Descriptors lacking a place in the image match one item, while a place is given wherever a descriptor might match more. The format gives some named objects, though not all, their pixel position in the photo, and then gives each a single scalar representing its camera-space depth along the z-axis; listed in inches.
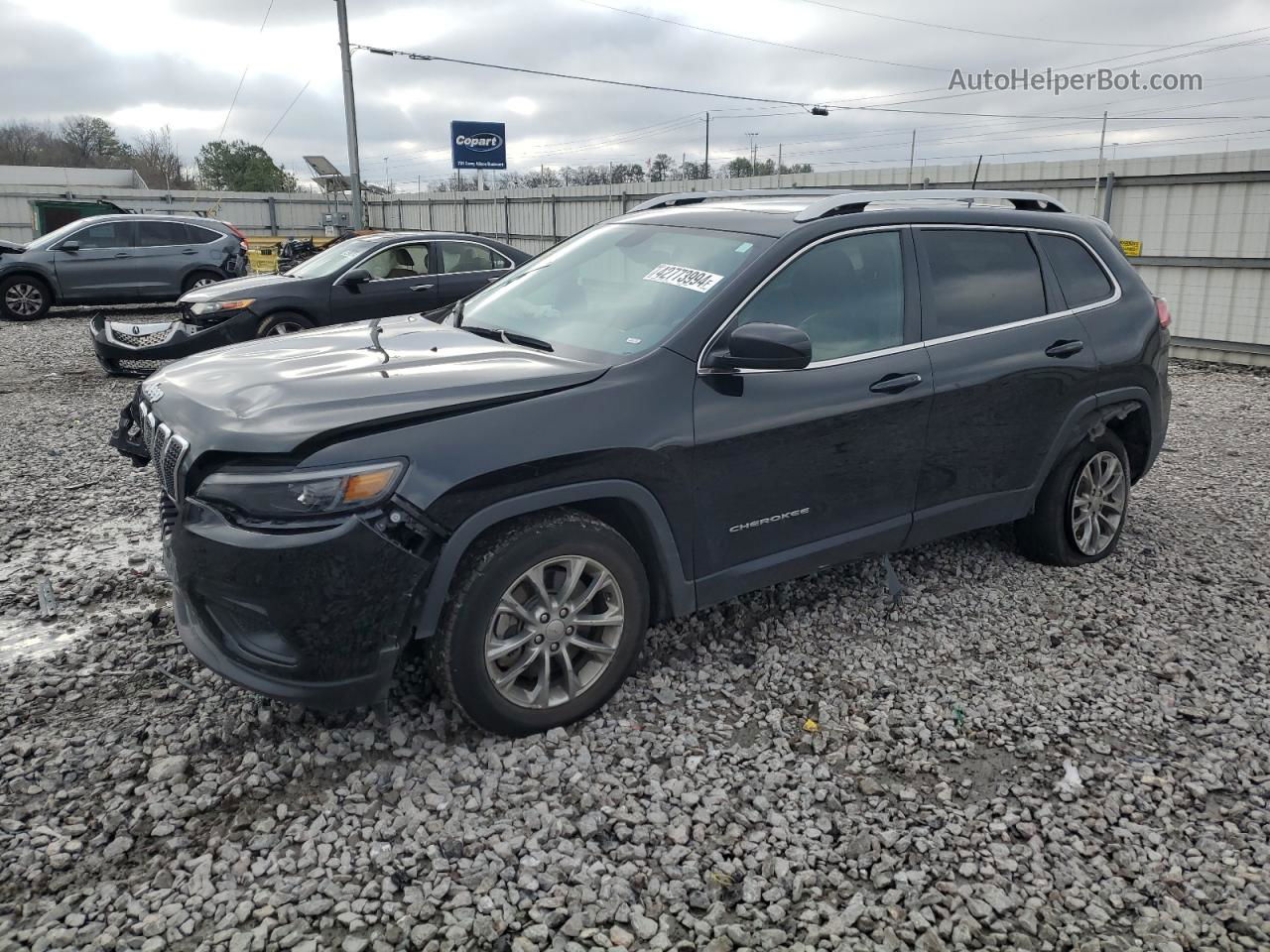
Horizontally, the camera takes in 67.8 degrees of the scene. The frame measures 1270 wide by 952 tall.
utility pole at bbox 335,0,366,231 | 886.4
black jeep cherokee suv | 111.3
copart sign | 1166.3
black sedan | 358.6
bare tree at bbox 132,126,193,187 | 2600.9
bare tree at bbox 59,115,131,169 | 2859.3
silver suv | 595.2
